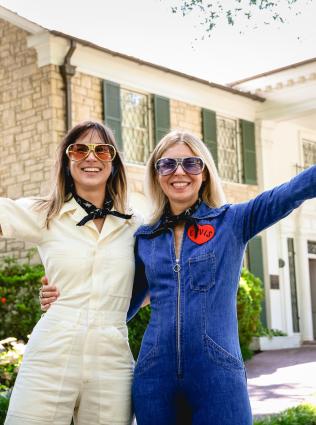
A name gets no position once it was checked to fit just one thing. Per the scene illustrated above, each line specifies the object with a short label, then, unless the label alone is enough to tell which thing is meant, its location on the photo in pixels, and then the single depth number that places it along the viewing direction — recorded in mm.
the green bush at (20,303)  11500
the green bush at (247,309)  13219
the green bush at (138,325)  11422
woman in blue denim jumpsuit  2689
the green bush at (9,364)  7804
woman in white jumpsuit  2848
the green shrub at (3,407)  5559
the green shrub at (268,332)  15706
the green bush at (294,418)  6041
